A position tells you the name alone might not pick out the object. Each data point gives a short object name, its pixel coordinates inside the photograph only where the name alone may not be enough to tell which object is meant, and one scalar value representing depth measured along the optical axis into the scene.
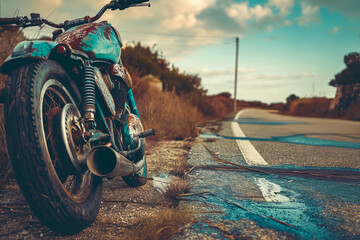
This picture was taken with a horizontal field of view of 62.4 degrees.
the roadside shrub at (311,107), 21.21
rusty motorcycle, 1.32
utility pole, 38.26
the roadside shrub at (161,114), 5.59
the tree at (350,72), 18.12
